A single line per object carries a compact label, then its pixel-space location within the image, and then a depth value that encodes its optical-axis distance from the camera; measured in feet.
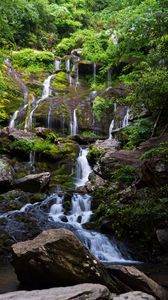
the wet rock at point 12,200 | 24.49
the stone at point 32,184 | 28.64
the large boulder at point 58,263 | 12.50
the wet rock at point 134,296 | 10.43
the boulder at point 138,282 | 12.25
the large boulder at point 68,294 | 9.55
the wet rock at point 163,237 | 19.00
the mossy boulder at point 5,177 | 27.93
